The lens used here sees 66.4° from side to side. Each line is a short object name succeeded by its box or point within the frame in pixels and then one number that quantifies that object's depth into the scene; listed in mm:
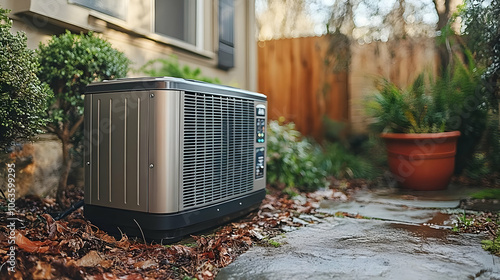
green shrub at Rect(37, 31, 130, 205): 2256
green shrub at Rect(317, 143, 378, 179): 4328
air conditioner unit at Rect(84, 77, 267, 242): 1717
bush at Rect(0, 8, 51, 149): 1756
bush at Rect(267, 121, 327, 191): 3592
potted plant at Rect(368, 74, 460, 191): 3545
